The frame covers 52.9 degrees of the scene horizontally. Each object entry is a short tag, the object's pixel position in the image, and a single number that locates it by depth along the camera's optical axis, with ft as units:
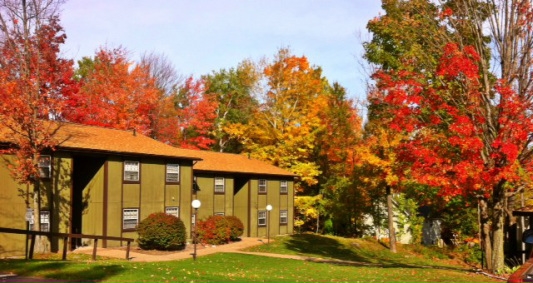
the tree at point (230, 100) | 168.88
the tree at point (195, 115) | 169.17
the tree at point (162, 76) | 178.91
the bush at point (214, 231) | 100.58
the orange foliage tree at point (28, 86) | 65.82
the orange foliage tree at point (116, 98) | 129.18
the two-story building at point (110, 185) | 72.74
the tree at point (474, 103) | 50.52
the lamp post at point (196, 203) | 71.71
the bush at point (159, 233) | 85.61
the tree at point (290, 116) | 146.61
